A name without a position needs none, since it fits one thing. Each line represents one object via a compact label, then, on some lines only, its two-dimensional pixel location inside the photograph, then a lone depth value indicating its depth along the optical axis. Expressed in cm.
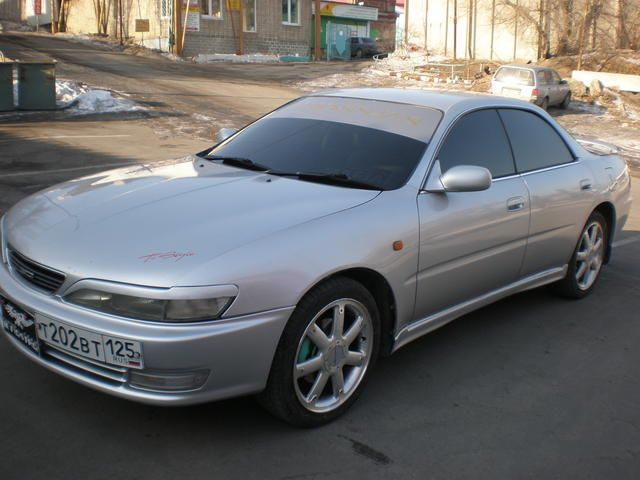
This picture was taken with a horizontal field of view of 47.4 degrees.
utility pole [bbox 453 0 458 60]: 3745
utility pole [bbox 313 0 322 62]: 4273
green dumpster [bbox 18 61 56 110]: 1627
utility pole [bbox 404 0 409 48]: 4197
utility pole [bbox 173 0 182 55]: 3528
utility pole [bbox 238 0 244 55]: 3838
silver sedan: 296
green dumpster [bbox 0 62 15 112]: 1562
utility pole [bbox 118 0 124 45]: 3742
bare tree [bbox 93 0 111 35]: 4025
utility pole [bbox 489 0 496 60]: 3708
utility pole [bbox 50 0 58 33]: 4509
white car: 2181
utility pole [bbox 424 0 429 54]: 4097
